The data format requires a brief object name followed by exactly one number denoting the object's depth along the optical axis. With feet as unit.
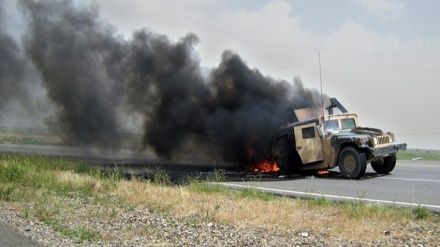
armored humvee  43.42
